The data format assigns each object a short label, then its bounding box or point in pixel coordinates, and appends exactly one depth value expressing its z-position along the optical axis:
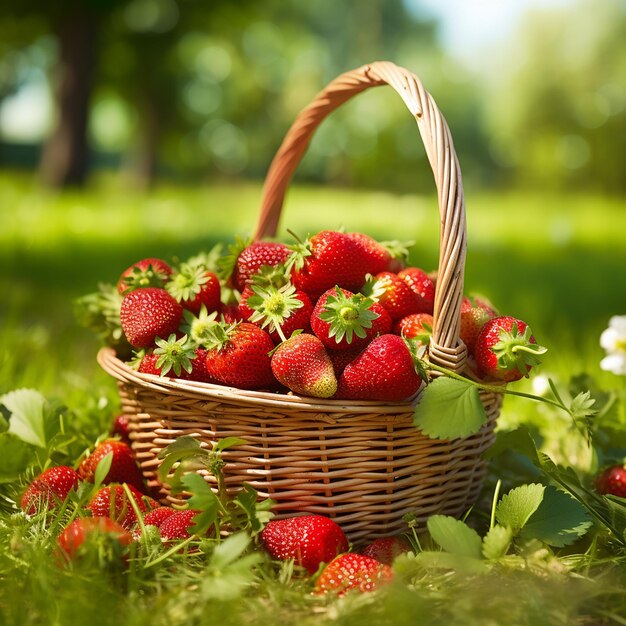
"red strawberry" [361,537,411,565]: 0.75
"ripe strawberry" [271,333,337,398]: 0.74
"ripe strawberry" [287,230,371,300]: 0.79
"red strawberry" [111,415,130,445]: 0.86
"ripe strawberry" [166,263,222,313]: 0.81
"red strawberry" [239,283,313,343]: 0.77
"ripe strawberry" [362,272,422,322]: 0.80
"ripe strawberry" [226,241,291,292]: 0.82
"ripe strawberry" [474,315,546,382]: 0.75
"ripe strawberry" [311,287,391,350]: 0.75
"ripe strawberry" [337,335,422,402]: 0.73
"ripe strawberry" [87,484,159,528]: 0.77
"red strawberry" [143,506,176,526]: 0.77
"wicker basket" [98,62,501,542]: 0.75
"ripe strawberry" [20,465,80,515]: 0.79
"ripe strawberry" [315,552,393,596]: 0.71
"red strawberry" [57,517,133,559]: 0.71
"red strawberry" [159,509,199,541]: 0.75
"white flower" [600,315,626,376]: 0.80
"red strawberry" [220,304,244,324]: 0.80
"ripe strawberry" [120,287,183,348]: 0.79
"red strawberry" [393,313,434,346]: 0.78
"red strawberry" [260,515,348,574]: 0.74
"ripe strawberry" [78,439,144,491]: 0.82
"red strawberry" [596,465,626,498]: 0.82
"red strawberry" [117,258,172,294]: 0.84
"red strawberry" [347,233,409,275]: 0.82
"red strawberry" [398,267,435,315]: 0.82
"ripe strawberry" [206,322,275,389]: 0.76
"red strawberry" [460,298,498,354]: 0.80
